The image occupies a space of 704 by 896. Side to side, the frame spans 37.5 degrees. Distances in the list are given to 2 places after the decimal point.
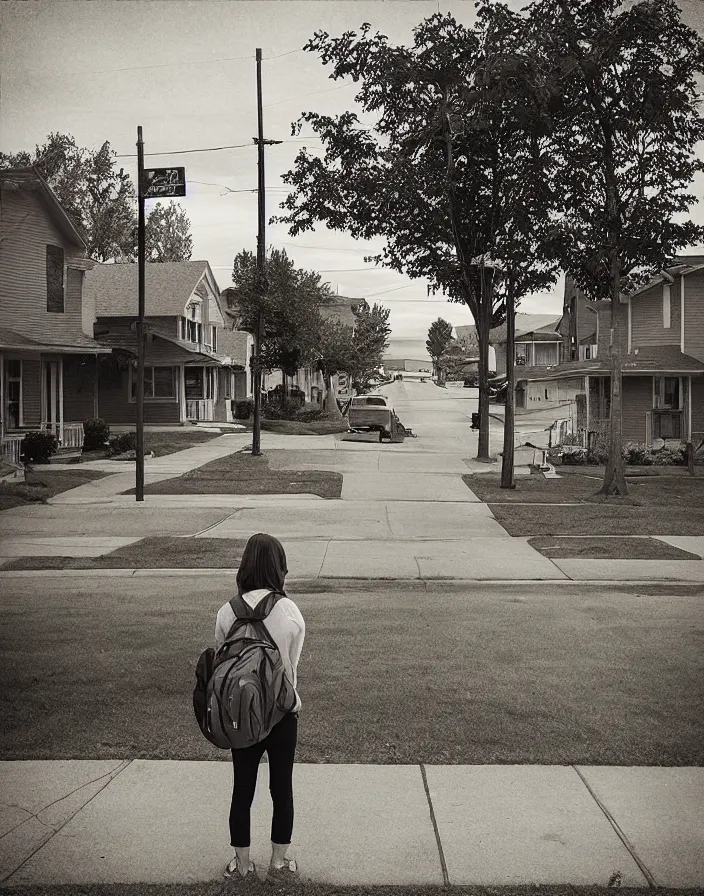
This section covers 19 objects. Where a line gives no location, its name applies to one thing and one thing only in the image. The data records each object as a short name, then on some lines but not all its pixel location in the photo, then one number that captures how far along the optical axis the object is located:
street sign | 14.57
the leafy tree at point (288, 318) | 44.72
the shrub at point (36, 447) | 24.83
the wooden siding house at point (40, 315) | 23.64
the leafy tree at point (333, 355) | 54.84
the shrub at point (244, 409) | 49.12
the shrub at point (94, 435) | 28.80
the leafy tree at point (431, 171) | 22.05
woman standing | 4.27
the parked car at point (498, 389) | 61.25
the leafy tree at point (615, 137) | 15.53
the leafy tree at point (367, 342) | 61.81
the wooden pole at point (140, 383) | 17.78
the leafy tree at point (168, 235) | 69.06
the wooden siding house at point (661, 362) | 33.06
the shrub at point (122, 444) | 28.82
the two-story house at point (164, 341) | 38.94
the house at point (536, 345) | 76.50
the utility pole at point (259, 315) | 27.45
